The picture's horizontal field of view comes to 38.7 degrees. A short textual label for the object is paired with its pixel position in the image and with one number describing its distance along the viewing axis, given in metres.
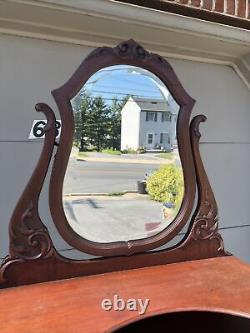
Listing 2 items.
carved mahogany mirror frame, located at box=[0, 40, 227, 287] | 0.74
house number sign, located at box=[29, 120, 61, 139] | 0.78
